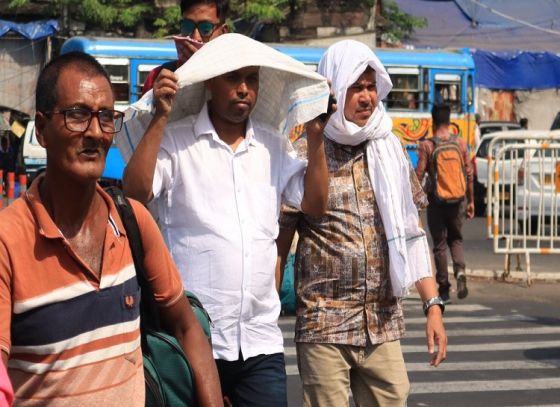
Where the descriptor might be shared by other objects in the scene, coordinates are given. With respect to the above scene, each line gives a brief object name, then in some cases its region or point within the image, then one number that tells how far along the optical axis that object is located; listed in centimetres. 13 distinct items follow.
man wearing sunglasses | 477
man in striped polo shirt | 284
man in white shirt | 405
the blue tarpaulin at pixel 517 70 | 3641
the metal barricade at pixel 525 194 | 1406
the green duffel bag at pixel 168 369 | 325
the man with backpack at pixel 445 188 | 1230
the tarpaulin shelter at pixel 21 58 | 3303
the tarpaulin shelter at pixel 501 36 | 3189
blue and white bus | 2672
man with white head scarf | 475
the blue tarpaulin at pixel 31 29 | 3294
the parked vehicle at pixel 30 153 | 2847
